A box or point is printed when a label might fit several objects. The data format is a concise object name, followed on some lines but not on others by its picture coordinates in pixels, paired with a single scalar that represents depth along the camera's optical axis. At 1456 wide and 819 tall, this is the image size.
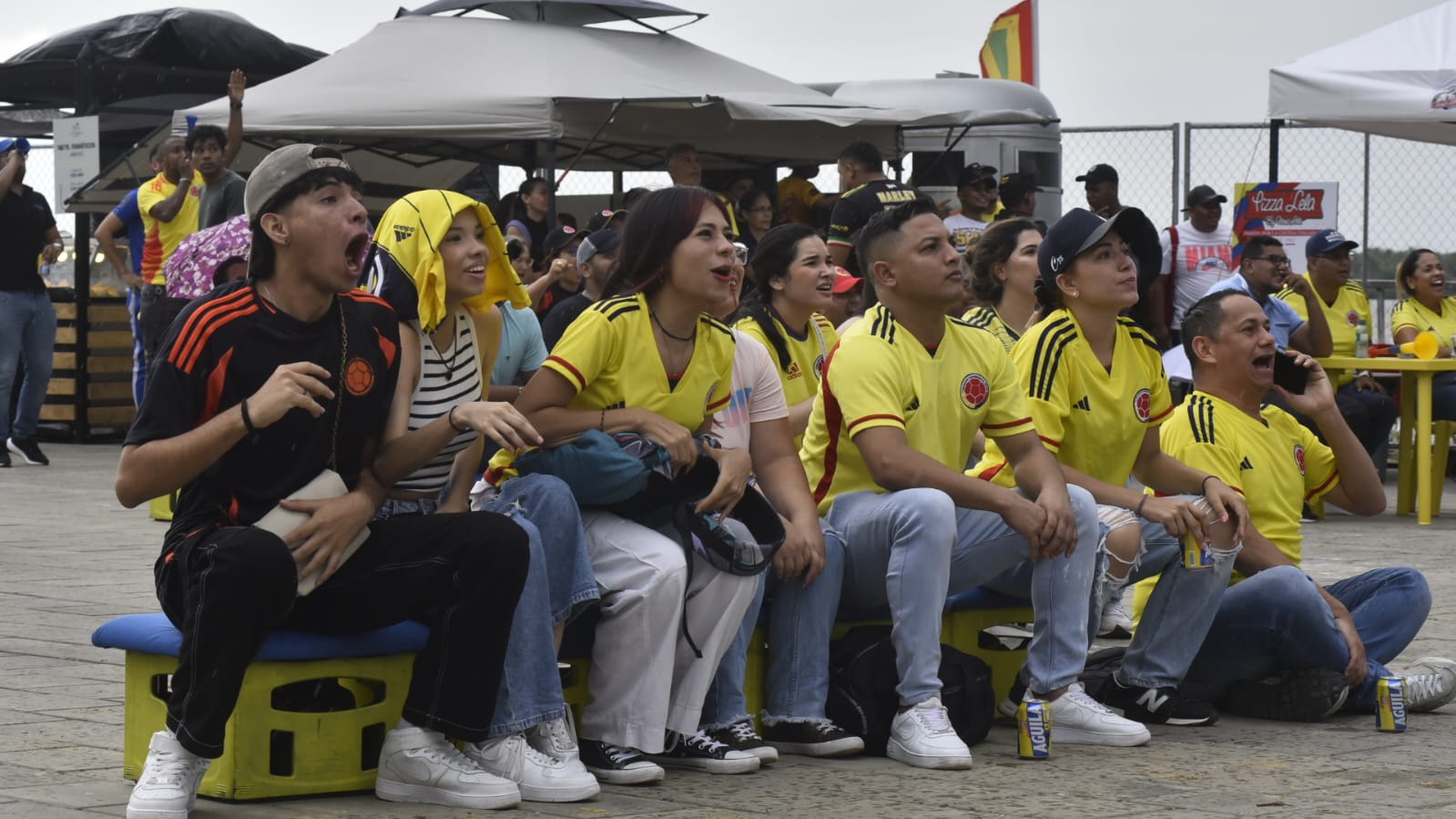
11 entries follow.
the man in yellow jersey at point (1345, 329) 12.22
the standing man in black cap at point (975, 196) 13.42
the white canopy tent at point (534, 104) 14.14
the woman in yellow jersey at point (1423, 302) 12.52
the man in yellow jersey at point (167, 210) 12.50
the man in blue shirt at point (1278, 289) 11.35
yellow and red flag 23.81
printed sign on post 15.61
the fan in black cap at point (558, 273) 10.16
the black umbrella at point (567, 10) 15.98
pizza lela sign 14.31
